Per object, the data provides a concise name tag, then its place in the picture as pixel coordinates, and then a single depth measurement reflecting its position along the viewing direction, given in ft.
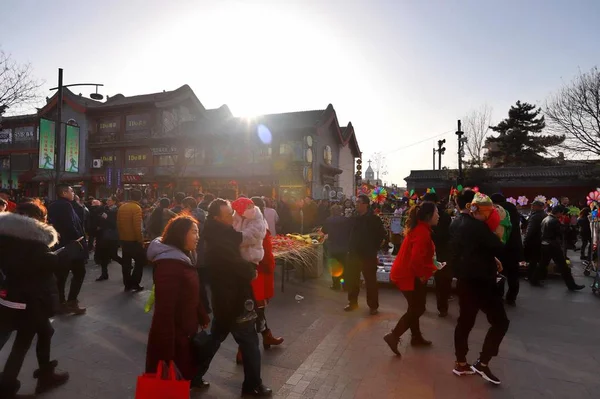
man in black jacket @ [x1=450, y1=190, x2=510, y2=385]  12.17
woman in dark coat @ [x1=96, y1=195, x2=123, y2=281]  26.32
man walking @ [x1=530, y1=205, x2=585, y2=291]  24.93
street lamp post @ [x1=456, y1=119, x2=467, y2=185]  80.45
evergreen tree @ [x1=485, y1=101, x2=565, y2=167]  118.01
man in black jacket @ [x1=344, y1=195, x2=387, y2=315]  19.57
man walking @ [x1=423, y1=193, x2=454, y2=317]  19.39
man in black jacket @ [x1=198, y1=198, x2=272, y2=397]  10.77
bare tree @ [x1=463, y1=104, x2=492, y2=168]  102.32
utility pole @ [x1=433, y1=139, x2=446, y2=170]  106.09
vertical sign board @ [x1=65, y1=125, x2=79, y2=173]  50.39
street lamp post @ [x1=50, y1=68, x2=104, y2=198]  40.81
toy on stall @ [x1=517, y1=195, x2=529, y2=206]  45.68
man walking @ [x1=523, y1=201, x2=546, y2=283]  26.45
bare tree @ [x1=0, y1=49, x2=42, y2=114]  47.39
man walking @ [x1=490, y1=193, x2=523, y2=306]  21.11
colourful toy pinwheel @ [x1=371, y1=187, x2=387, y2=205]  42.27
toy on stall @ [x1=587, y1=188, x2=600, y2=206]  30.07
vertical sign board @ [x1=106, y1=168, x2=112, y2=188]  92.64
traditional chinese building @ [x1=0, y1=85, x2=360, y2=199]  83.87
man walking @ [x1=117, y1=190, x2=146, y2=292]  23.75
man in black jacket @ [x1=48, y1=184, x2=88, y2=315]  18.72
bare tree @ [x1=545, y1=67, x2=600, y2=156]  70.54
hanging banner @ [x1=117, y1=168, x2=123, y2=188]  95.01
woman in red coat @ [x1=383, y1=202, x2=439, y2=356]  14.28
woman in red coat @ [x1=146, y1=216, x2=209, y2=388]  8.35
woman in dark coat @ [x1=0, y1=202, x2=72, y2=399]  10.70
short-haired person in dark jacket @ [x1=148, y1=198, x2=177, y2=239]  23.25
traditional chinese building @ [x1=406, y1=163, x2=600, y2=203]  96.37
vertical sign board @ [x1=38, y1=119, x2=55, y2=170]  51.01
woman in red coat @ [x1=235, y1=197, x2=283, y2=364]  14.75
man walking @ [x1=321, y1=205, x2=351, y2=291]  24.54
